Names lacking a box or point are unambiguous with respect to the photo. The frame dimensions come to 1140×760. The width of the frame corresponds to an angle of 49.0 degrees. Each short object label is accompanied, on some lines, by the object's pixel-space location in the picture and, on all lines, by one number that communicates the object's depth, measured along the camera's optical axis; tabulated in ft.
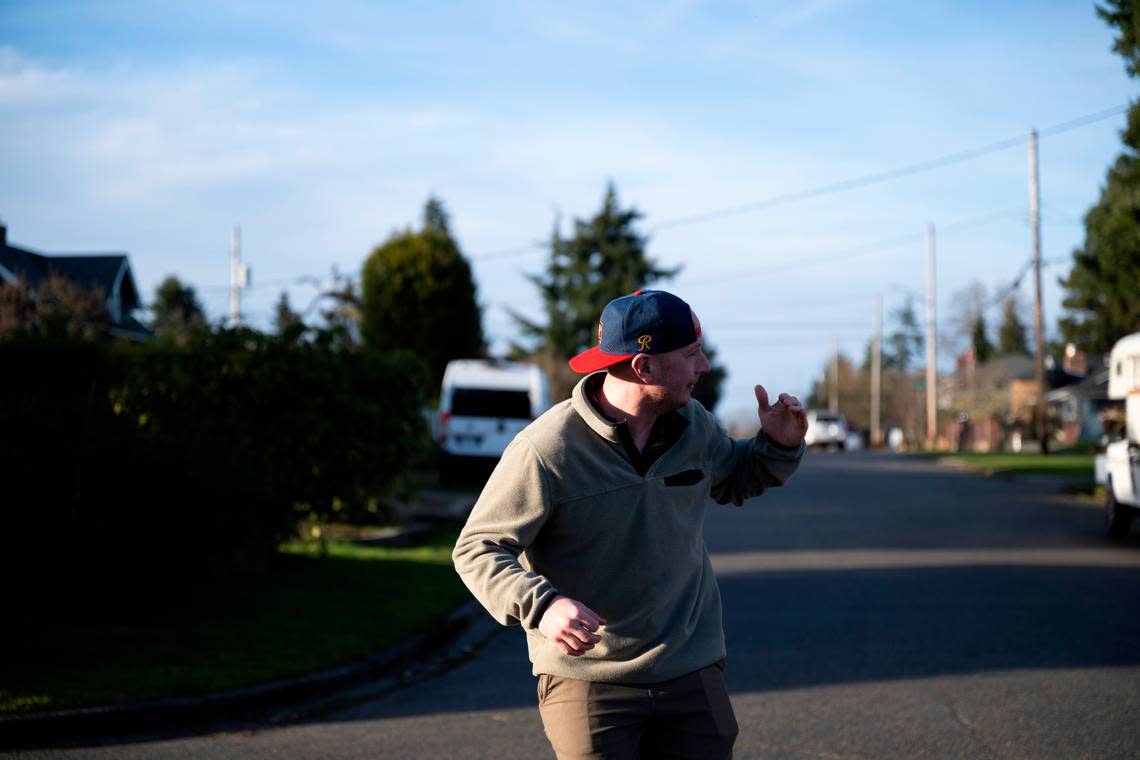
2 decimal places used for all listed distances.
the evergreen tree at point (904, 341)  437.17
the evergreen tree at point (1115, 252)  65.41
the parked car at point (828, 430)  199.52
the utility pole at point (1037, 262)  122.62
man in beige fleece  11.17
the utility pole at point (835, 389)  333.83
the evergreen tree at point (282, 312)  94.89
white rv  48.99
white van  83.05
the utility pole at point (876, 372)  246.47
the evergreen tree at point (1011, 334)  383.86
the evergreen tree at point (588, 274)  203.41
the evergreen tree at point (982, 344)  342.93
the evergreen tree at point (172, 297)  206.90
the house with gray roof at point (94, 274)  61.93
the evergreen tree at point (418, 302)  121.80
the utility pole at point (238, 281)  126.41
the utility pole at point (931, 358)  180.24
